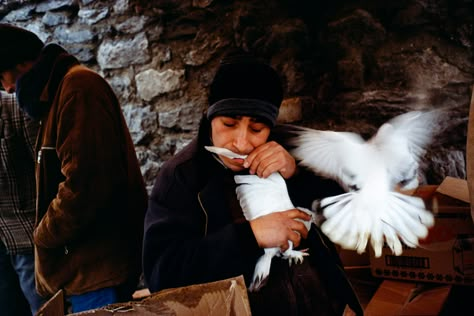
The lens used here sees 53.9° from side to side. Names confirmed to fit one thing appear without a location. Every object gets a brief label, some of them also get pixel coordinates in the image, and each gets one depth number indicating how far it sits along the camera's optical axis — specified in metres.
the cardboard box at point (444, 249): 1.33
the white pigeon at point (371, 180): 1.28
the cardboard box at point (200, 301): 0.87
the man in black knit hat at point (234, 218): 1.11
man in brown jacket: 1.47
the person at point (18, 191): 1.75
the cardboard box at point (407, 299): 1.35
